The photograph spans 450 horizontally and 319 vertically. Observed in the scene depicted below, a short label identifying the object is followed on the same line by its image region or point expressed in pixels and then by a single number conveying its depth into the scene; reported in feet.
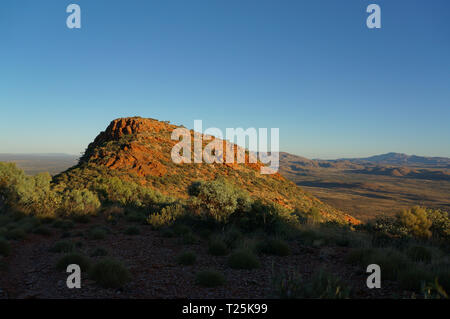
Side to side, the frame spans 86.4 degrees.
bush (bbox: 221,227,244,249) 25.22
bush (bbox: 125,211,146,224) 36.91
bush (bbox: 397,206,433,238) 31.68
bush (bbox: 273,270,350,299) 11.96
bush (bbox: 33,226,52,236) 29.22
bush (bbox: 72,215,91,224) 35.91
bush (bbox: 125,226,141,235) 30.66
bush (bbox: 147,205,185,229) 33.91
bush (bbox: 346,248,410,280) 17.11
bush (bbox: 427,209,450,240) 31.45
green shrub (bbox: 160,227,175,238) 29.68
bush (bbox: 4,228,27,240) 26.31
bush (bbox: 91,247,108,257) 22.40
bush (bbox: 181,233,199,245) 26.91
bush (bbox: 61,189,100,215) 38.24
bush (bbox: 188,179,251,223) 33.88
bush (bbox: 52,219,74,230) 32.31
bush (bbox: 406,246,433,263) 20.12
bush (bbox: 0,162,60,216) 37.45
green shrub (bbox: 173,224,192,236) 30.09
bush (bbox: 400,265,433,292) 14.84
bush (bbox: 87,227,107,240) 27.86
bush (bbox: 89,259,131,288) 16.09
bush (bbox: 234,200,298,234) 32.22
